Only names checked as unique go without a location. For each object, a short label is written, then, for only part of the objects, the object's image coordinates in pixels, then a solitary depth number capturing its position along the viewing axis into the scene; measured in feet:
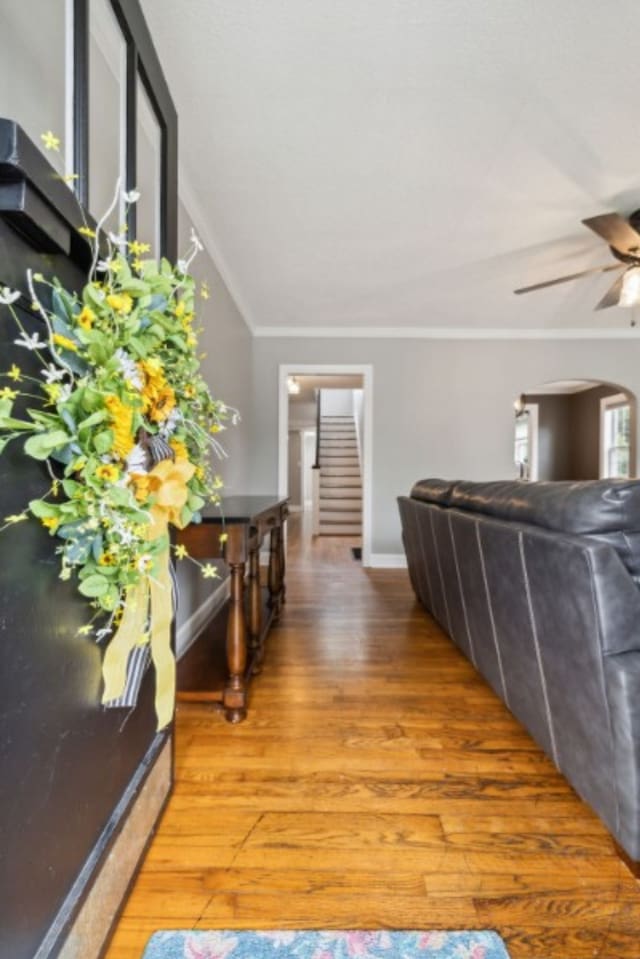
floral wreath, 2.22
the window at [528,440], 26.63
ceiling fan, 7.72
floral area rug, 2.96
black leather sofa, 3.46
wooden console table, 5.59
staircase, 22.90
